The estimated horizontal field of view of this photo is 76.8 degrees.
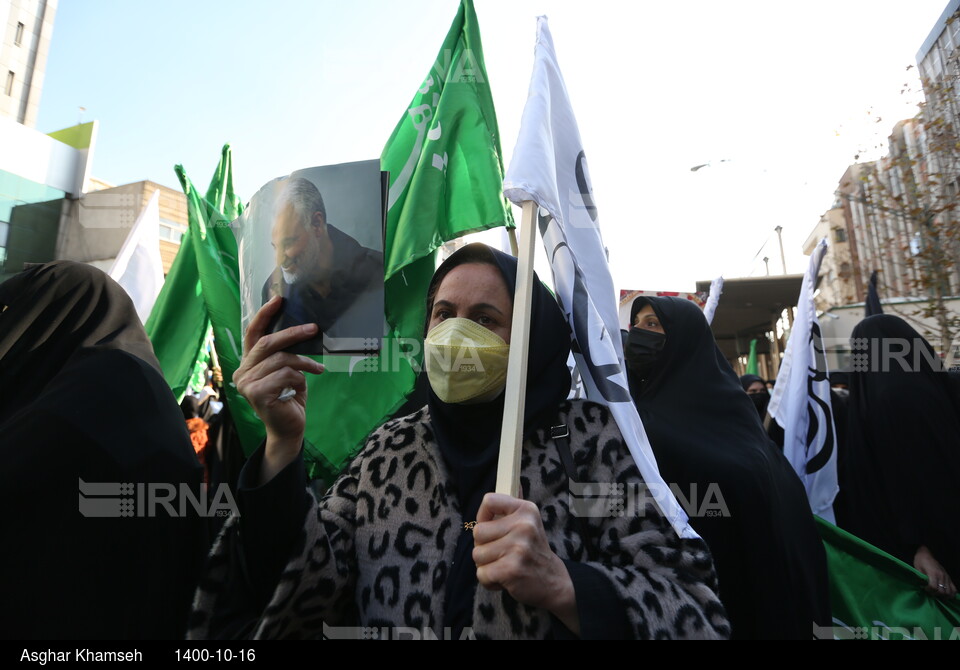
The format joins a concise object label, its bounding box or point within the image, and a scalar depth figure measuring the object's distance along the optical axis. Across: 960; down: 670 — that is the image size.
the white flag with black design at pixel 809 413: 3.29
